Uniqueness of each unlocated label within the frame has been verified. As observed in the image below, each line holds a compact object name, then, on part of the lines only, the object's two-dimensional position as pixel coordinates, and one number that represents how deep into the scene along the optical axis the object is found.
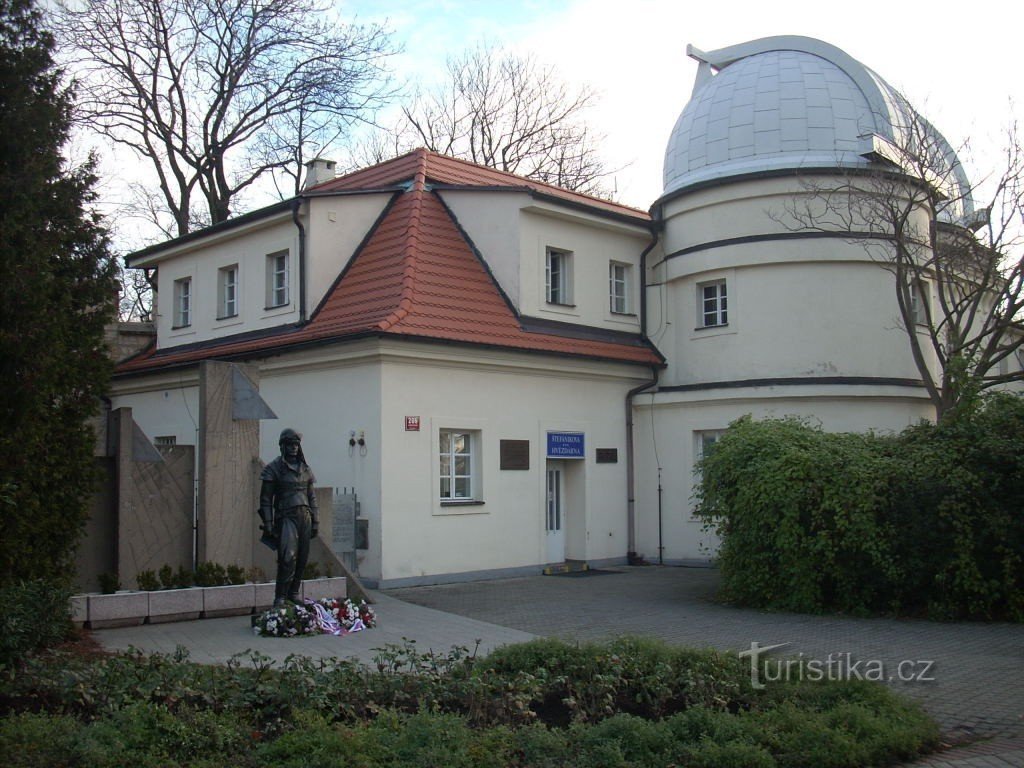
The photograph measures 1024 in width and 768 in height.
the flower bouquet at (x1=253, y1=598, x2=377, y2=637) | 11.71
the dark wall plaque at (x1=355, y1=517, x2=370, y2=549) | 16.70
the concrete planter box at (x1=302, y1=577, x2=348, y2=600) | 13.34
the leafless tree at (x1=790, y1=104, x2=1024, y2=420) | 18.50
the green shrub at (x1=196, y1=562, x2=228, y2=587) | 13.12
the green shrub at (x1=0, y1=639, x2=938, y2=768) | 6.20
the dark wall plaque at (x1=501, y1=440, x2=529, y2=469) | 18.67
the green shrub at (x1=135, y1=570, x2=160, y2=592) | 12.69
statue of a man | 12.02
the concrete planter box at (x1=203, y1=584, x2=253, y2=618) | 12.80
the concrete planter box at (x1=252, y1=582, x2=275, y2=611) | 13.28
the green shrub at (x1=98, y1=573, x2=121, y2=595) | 12.56
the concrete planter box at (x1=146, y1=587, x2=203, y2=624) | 12.38
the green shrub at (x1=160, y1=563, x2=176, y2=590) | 12.85
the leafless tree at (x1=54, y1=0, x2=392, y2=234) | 28.98
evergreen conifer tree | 9.67
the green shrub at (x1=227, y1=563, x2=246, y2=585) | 13.35
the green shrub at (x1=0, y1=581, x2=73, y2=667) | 8.84
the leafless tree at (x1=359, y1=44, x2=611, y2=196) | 36.62
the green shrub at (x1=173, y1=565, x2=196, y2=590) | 12.95
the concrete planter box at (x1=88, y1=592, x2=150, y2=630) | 11.87
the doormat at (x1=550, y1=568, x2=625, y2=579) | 19.11
